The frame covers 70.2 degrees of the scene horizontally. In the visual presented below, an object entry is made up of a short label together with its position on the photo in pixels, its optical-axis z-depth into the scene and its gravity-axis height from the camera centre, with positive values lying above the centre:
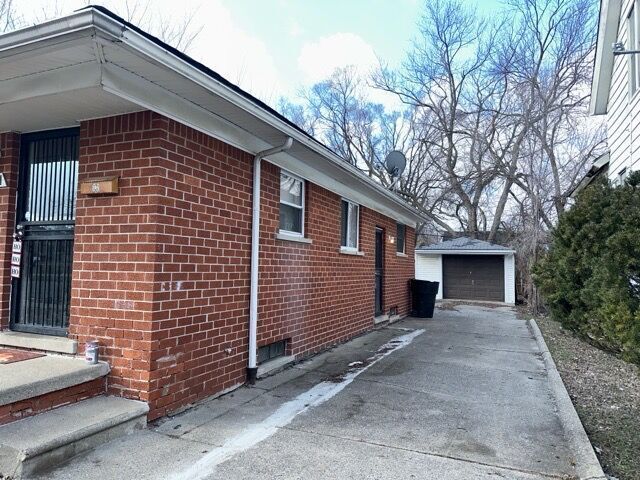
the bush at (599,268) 3.50 +0.05
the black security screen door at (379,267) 10.95 +0.06
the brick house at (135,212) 3.56 +0.53
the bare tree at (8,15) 12.01 +6.58
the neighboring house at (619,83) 7.06 +3.47
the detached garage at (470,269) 20.36 +0.07
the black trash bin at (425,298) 12.95 -0.79
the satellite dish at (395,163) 13.17 +3.11
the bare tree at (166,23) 13.37 +7.41
